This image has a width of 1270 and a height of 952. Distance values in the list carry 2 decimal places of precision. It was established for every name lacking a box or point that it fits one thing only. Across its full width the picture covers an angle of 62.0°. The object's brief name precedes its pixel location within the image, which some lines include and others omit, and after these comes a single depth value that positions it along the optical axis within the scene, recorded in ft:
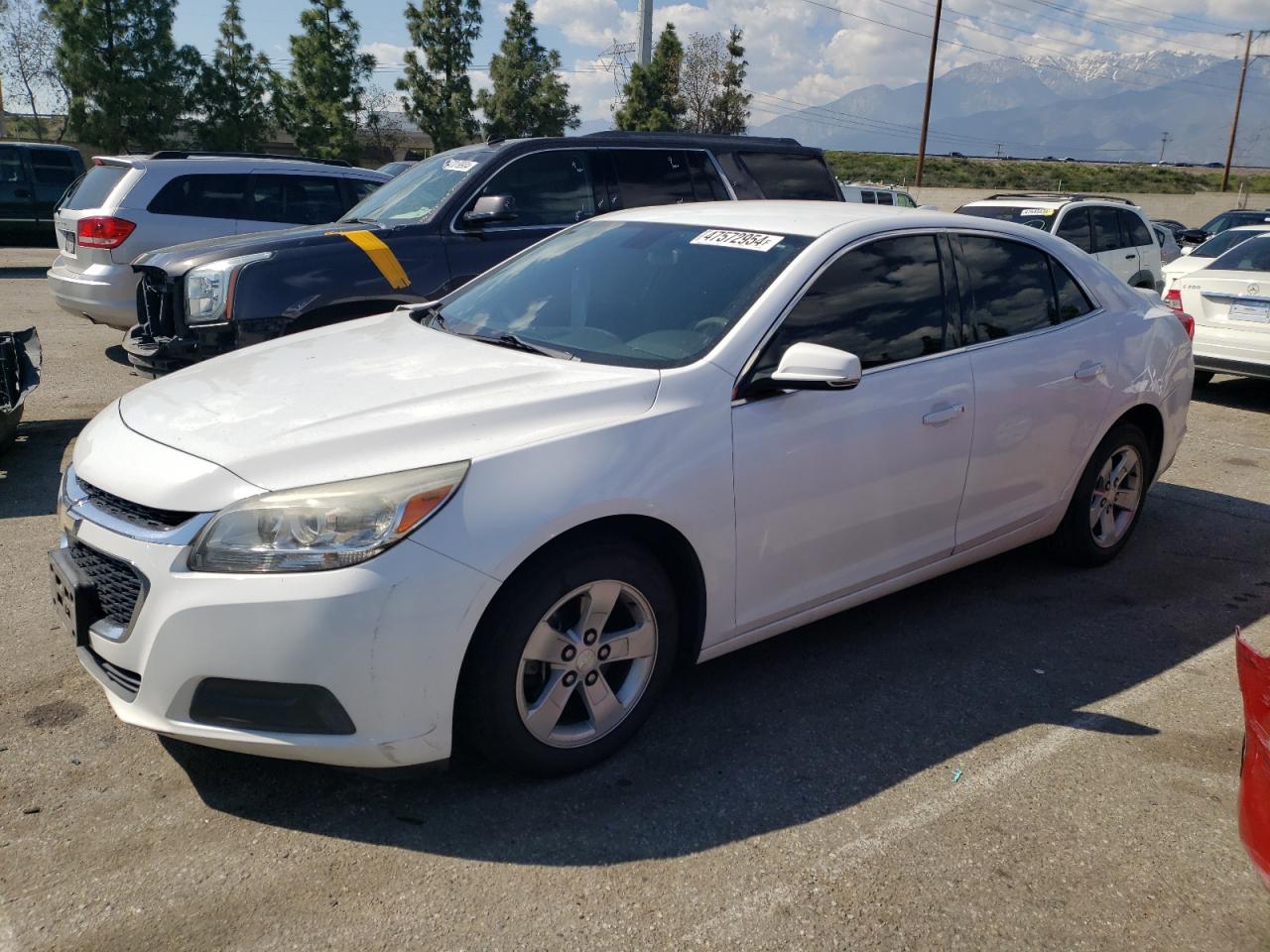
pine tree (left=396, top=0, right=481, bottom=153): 138.21
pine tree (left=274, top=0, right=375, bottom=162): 127.65
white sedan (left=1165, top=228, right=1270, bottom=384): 29.07
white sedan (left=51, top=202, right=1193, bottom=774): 8.86
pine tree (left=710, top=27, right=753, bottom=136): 144.36
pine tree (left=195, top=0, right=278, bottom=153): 121.29
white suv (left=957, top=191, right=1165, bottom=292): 38.86
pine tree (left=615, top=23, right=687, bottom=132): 128.47
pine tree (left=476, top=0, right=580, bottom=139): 137.69
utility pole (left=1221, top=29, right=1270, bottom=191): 178.81
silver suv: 30.50
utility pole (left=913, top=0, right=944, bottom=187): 112.37
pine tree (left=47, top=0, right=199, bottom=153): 111.34
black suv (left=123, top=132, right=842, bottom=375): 19.52
